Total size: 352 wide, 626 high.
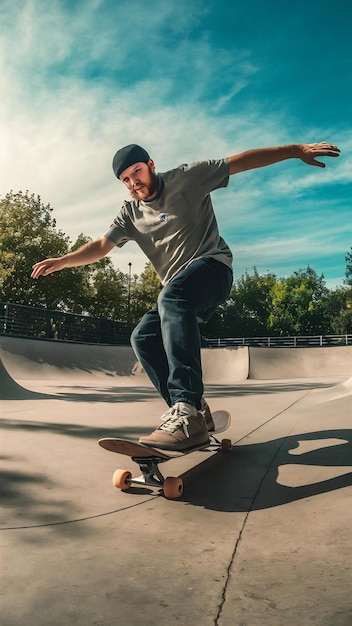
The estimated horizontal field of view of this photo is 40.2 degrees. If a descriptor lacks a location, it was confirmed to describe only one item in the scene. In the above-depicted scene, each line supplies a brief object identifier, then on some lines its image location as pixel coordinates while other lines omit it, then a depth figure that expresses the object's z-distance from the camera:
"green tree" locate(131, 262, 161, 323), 46.16
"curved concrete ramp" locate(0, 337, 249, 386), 13.24
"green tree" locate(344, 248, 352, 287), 66.64
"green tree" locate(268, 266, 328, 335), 60.72
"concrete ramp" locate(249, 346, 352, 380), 23.58
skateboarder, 2.55
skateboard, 2.15
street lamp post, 44.62
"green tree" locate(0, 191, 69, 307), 35.19
